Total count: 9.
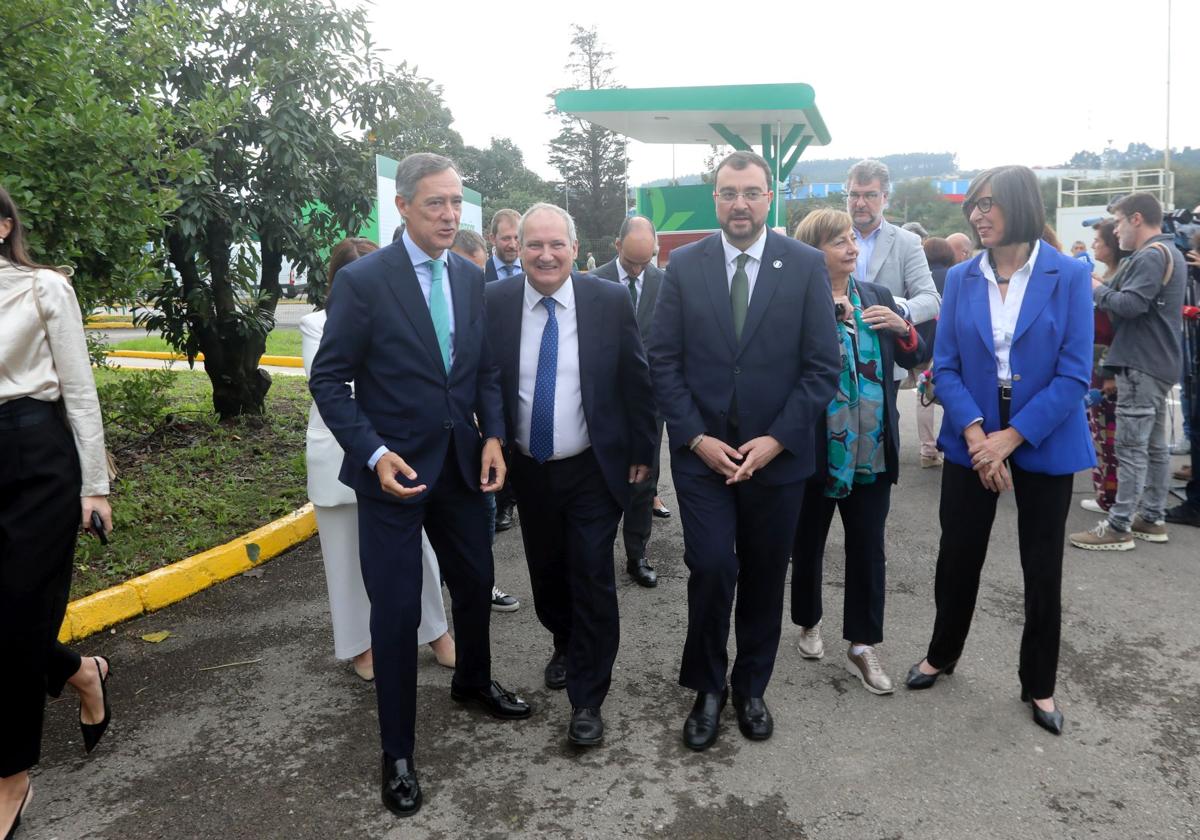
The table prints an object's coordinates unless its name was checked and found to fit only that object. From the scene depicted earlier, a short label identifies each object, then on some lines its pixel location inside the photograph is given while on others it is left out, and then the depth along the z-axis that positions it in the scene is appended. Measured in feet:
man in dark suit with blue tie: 11.50
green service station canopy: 51.85
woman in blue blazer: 11.35
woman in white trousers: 12.91
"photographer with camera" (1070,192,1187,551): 18.52
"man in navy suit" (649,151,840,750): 11.19
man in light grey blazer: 16.16
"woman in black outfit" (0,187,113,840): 9.45
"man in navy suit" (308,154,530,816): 10.21
